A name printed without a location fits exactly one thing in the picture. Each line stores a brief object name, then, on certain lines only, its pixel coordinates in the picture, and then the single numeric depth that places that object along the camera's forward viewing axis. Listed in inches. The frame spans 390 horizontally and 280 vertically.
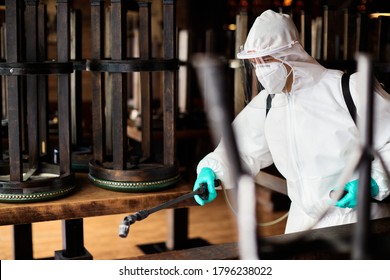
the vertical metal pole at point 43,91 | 101.2
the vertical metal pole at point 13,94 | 85.1
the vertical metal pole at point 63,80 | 90.4
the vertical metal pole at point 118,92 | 92.1
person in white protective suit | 79.7
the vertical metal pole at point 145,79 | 97.6
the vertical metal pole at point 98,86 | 98.7
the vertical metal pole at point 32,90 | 94.0
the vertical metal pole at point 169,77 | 95.7
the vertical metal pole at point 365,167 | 30.9
